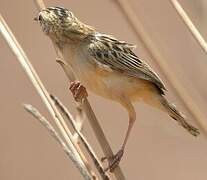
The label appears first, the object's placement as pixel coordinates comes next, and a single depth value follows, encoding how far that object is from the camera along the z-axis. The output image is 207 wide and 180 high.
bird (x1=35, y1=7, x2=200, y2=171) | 2.11
